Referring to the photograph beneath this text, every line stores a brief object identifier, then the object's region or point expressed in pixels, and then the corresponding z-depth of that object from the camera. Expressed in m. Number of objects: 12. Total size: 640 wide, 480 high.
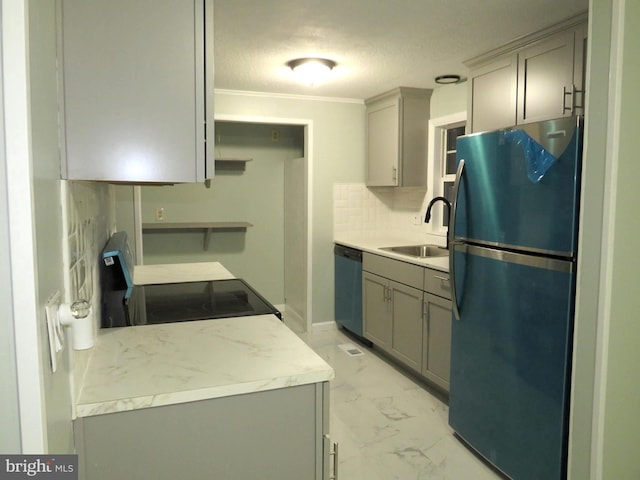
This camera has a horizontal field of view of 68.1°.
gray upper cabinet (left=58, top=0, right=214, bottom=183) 1.12
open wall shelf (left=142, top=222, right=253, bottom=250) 4.59
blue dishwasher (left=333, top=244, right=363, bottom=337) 4.24
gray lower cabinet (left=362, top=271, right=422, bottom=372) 3.39
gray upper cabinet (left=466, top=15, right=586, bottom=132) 2.40
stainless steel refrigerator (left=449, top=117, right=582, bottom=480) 1.88
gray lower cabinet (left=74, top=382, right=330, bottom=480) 1.16
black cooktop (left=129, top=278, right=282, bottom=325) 1.89
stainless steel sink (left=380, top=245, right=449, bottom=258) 3.95
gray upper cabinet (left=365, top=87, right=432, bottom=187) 4.05
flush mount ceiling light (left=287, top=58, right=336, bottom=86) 3.19
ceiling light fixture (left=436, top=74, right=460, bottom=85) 3.59
